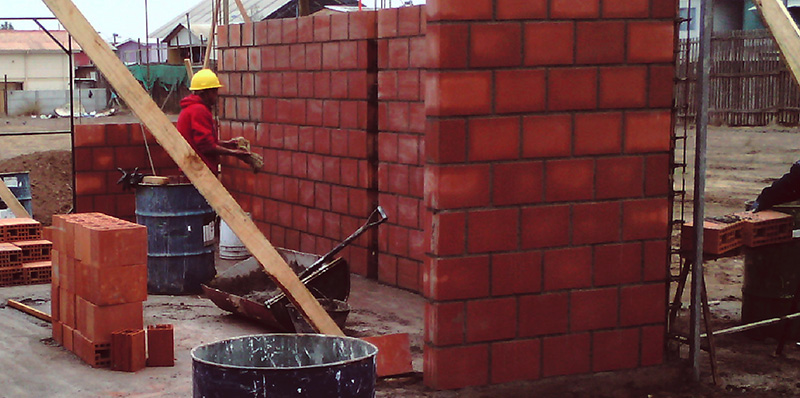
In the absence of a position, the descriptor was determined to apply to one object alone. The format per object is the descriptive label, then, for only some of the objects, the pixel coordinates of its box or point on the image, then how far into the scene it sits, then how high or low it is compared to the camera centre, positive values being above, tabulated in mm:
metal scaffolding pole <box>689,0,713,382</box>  5477 -287
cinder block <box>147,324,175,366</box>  5922 -1321
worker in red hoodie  8688 -55
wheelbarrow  6336 -1193
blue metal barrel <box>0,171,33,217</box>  10719 -742
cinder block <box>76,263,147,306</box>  5895 -976
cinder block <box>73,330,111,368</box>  5957 -1379
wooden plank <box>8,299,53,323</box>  7255 -1412
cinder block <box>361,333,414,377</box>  5590 -1296
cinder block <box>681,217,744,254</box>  5844 -685
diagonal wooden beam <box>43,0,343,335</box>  5121 -184
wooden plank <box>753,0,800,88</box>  5453 +446
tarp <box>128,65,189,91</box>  40788 +1610
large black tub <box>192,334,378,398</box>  3156 -826
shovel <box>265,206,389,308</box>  6188 -979
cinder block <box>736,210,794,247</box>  6227 -682
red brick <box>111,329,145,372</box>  5859 -1337
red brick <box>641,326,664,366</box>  5629 -1248
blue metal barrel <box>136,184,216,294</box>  8102 -936
